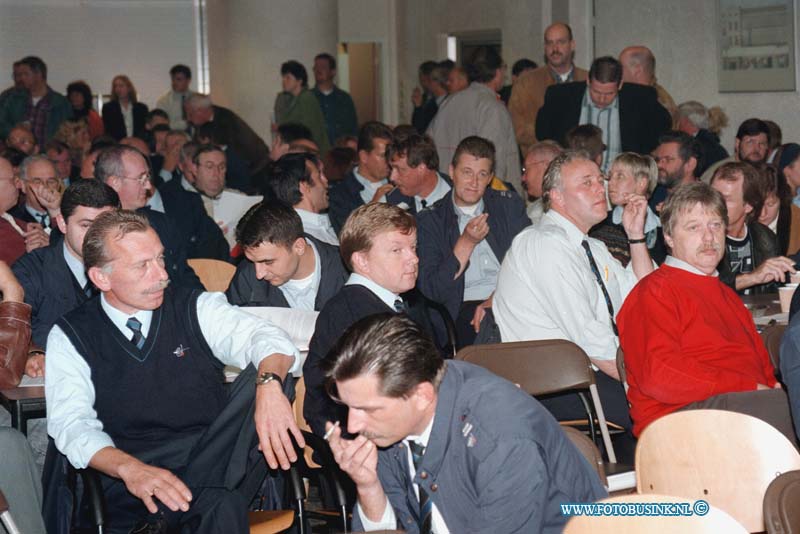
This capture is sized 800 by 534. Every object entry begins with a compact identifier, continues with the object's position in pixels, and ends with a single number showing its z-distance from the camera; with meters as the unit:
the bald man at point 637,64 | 7.89
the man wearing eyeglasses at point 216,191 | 7.38
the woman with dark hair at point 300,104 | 10.47
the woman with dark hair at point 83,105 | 11.47
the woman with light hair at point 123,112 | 12.02
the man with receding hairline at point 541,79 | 7.95
